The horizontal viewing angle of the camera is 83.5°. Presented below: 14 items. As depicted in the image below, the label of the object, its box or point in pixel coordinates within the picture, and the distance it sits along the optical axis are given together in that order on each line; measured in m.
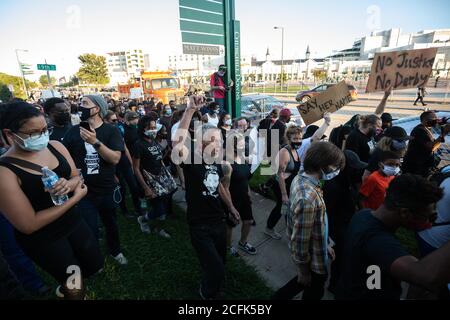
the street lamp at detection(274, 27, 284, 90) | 34.58
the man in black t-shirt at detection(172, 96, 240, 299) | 2.54
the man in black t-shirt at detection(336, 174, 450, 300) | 1.28
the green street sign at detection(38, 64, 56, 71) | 14.01
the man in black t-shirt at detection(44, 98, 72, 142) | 3.31
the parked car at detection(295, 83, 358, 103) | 22.09
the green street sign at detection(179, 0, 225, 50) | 7.20
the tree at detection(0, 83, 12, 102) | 32.83
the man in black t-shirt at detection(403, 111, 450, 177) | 3.79
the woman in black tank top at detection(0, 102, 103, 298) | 1.77
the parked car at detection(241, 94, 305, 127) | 10.57
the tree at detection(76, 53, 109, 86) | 44.03
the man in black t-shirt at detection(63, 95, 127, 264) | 2.91
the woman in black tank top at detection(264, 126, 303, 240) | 3.51
